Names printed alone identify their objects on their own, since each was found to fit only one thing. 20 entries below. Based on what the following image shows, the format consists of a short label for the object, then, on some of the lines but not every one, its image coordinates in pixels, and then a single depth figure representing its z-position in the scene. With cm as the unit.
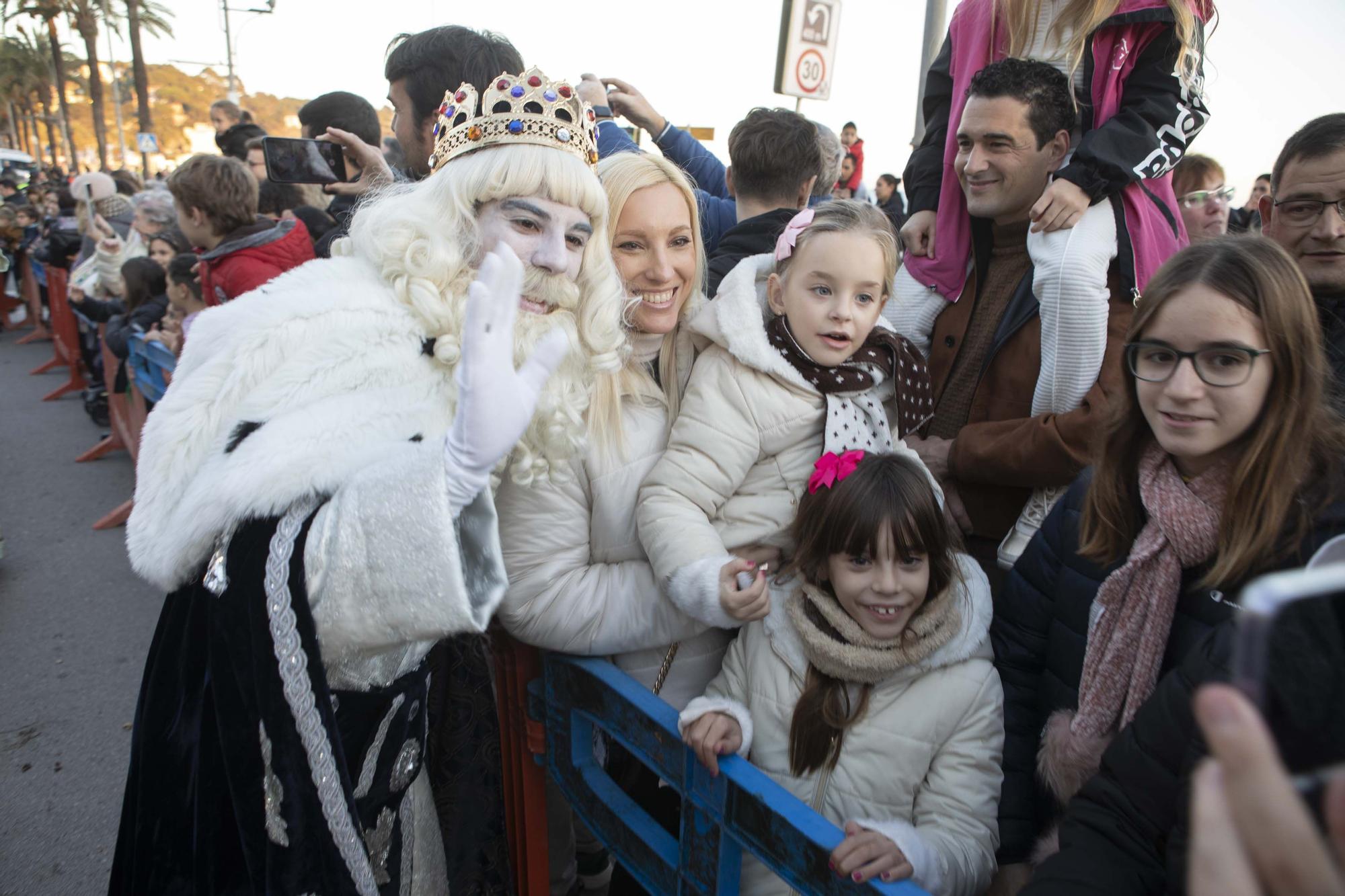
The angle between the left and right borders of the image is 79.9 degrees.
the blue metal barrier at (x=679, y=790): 132
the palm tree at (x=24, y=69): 5059
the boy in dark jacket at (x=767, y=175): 281
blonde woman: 179
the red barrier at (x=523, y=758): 206
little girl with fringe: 158
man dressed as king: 142
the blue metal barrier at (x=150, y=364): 438
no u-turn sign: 562
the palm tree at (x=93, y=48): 3244
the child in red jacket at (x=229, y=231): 343
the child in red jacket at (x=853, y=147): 966
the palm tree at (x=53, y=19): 3431
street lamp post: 2281
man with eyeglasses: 190
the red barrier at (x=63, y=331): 816
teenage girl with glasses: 129
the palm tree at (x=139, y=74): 2580
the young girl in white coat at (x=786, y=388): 182
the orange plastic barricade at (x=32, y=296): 1087
